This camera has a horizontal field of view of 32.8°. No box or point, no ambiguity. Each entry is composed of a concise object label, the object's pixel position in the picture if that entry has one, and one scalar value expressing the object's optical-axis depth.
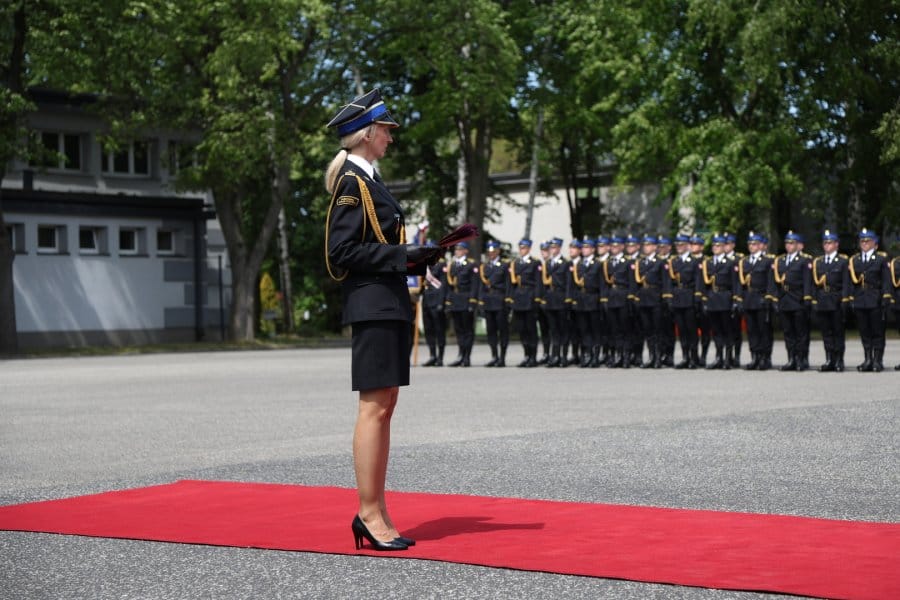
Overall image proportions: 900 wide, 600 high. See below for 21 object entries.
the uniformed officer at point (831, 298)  23.39
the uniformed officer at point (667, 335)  25.83
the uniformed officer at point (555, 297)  27.11
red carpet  6.50
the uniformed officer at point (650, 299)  25.81
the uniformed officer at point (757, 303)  24.27
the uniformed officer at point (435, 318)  27.83
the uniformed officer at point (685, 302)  25.33
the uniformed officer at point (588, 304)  26.66
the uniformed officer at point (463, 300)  27.84
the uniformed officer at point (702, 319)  25.36
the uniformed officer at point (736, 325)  25.07
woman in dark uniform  7.17
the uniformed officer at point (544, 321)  27.36
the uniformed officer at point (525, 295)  27.30
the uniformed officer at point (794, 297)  23.83
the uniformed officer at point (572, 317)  26.97
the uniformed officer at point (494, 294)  27.64
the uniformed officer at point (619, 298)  26.12
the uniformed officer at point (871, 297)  23.20
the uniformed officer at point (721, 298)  24.80
